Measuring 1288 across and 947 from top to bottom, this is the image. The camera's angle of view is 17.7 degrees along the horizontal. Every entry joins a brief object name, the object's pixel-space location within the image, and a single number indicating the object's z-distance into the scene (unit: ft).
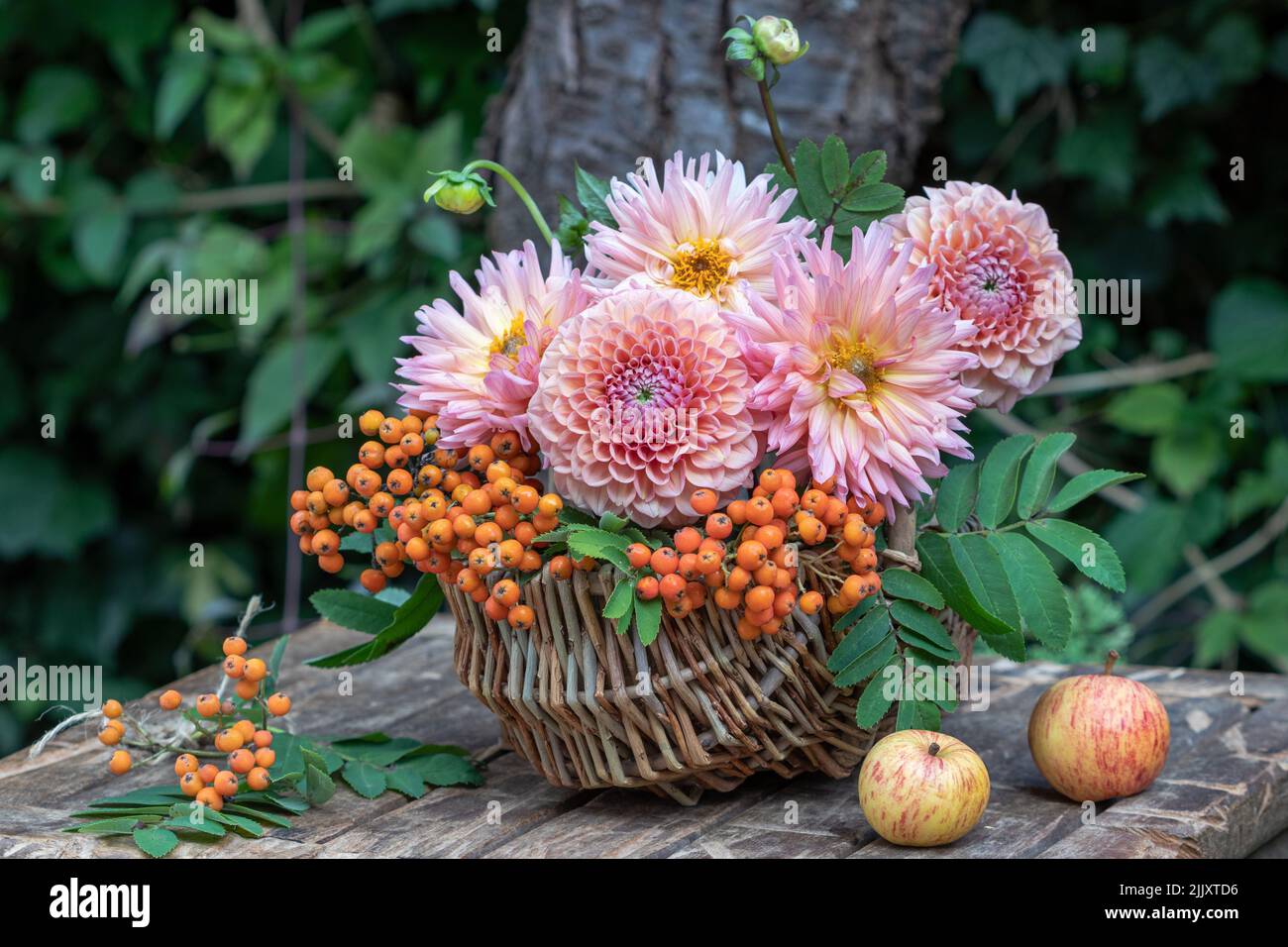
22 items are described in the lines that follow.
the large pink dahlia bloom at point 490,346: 5.38
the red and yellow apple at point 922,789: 5.27
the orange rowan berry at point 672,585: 5.19
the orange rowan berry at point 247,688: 5.51
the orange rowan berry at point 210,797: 5.41
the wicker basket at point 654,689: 5.31
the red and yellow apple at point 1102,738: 5.43
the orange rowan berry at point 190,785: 5.42
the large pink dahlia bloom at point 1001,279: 5.46
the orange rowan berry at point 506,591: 5.28
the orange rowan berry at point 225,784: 5.41
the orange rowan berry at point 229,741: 5.45
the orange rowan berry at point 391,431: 5.43
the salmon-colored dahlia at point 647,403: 5.24
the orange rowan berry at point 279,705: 5.51
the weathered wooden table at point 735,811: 5.34
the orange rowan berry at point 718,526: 5.22
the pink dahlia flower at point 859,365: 5.26
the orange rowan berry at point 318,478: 5.45
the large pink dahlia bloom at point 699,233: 5.38
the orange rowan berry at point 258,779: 5.44
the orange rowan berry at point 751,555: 5.18
